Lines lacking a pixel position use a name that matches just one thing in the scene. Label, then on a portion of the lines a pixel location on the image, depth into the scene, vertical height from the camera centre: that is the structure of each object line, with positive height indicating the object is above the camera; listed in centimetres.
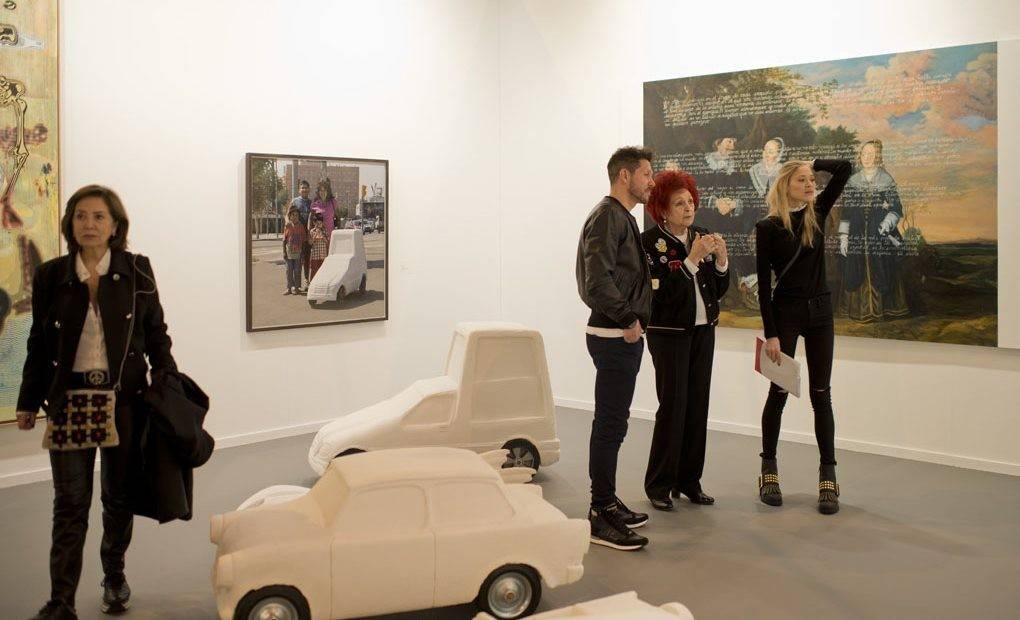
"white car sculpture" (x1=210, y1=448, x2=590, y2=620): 326 -85
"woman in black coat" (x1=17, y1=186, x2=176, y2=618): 340 -21
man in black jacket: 434 -6
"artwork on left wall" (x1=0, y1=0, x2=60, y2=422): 543 +74
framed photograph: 673 +40
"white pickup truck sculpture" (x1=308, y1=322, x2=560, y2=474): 534 -62
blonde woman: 500 +8
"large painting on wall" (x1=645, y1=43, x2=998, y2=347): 590 +79
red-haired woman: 487 -9
